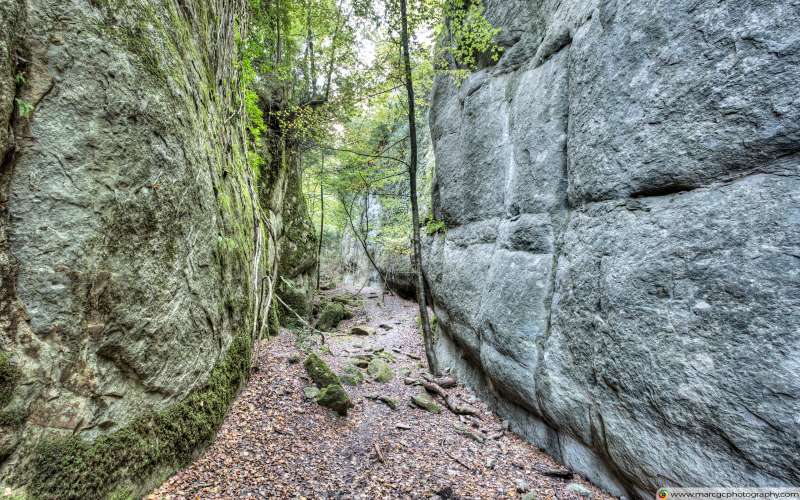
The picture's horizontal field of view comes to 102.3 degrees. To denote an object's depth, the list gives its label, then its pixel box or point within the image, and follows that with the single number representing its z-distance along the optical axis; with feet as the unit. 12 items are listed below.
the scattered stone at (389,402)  18.94
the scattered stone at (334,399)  16.33
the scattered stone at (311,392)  16.76
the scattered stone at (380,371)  22.68
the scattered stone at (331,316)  38.34
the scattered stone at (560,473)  13.42
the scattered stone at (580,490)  12.35
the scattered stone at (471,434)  16.62
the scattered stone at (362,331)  37.04
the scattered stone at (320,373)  17.79
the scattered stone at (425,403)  19.53
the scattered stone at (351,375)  20.86
